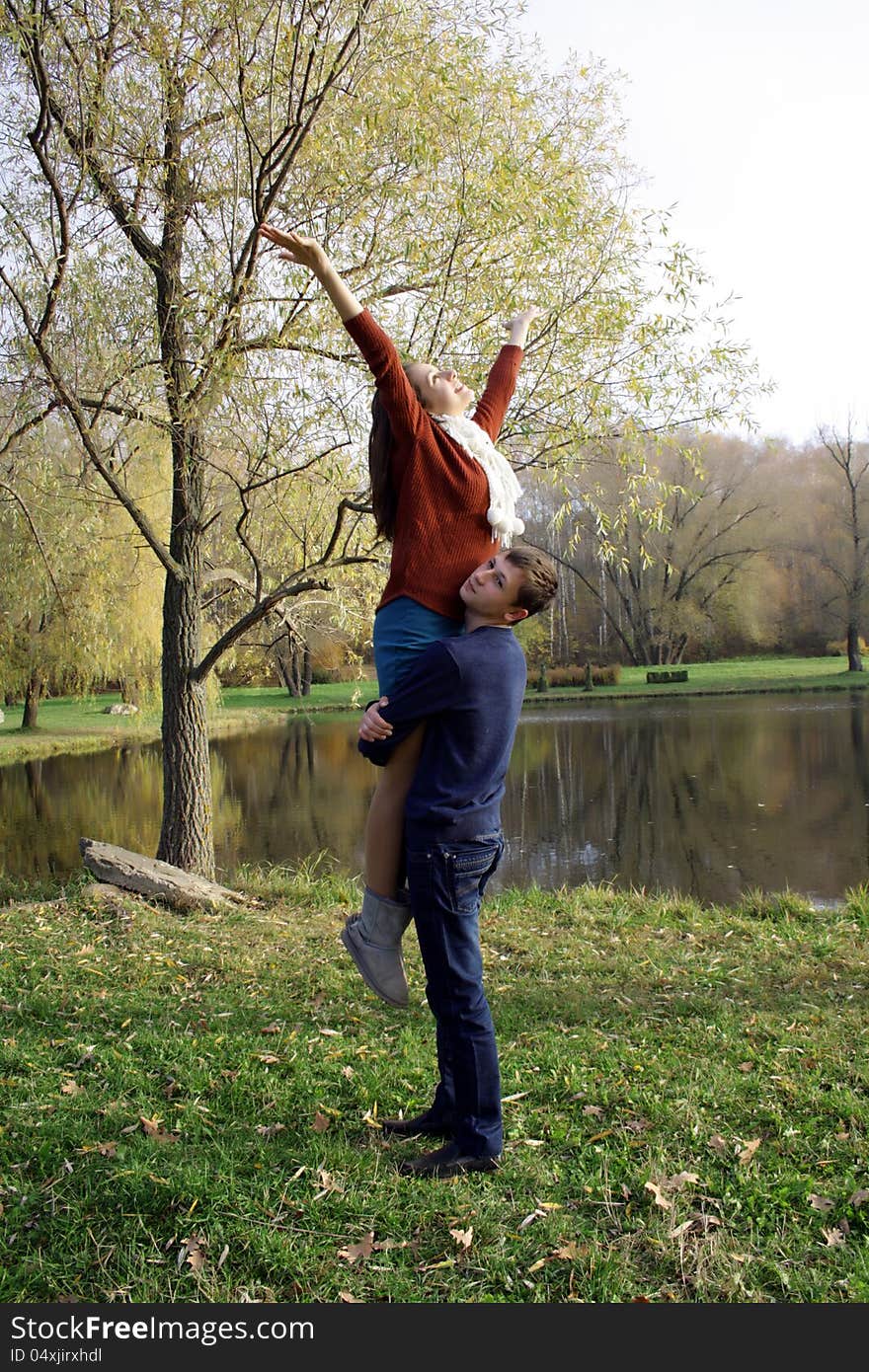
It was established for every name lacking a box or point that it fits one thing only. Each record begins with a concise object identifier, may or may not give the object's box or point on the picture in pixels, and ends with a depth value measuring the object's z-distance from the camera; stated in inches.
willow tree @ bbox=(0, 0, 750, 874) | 219.9
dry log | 244.1
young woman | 104.8
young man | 100.7
